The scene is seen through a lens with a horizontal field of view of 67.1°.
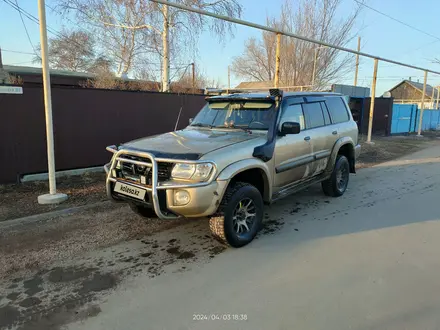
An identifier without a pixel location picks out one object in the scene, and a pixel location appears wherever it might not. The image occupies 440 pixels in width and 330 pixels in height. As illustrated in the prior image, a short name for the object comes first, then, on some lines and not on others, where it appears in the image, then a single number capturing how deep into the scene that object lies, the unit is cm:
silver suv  359
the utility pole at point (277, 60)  821
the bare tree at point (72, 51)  2008
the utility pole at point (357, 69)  2569
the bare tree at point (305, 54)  2358
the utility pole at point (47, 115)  512
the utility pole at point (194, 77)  2099
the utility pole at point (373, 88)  1387
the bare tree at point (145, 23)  1304
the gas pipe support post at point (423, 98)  1910
